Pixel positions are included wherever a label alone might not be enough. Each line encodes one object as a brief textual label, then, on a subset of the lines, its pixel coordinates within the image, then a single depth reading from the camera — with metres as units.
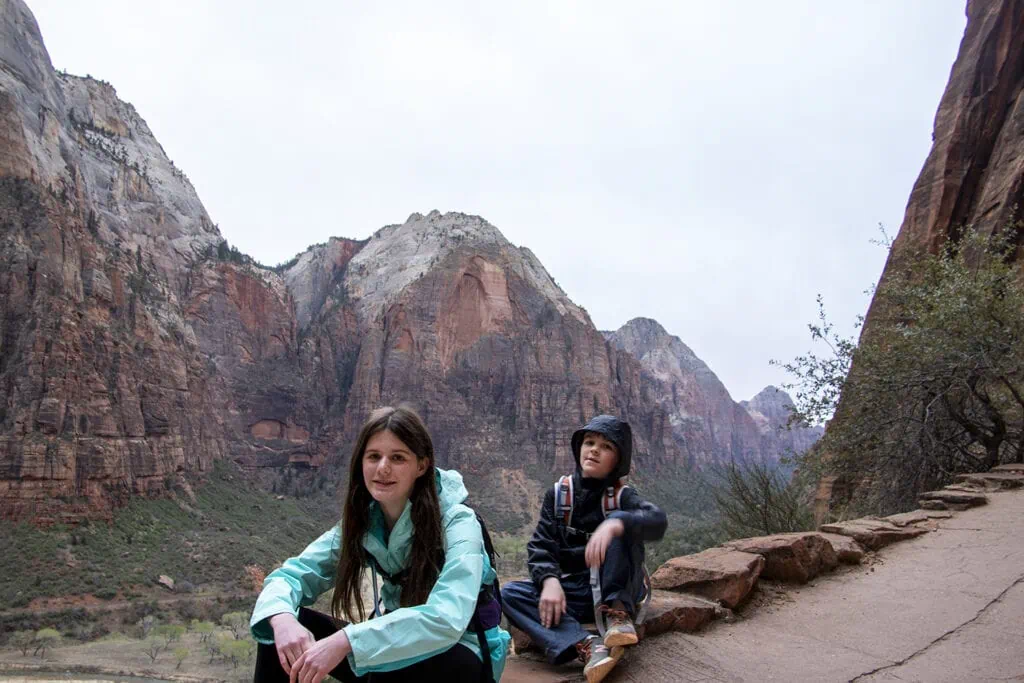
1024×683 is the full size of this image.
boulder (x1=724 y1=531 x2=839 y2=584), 5.15
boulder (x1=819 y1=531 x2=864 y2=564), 5.87
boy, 3.09
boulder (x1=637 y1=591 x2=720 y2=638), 3.72
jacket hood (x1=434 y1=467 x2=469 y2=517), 2.65
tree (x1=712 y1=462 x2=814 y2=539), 9.94
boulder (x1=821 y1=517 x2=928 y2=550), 6.41
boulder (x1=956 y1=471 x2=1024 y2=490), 8.96
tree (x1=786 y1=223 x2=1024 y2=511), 10.01
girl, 2.11
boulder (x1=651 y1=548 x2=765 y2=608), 4.45
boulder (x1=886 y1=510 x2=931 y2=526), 7.28
